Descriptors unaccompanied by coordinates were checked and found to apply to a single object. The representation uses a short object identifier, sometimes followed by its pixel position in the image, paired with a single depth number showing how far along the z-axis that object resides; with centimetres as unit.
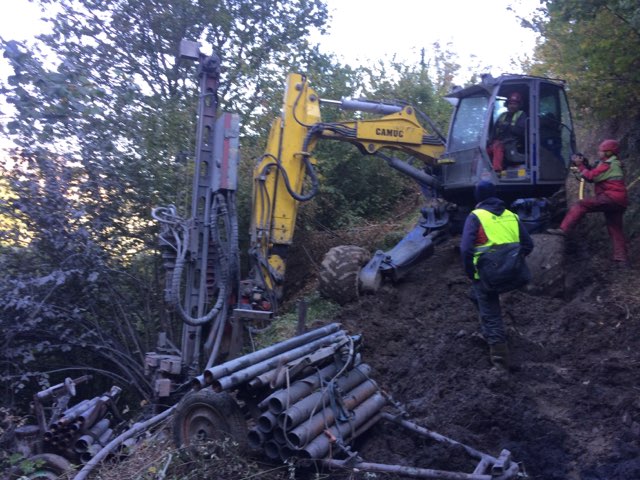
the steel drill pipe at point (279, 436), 493
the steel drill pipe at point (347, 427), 493
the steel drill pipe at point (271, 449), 497
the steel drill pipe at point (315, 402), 491
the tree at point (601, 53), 861
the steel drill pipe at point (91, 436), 658
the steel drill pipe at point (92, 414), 672
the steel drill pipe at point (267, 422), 492
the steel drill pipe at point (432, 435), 512
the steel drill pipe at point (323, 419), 489
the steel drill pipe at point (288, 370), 511
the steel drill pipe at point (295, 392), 496
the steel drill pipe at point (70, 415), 661
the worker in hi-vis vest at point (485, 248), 651
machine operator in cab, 934
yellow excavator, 800
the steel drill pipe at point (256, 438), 495
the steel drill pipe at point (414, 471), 467
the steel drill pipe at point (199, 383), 508
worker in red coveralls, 870
